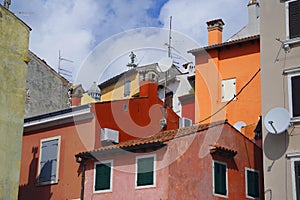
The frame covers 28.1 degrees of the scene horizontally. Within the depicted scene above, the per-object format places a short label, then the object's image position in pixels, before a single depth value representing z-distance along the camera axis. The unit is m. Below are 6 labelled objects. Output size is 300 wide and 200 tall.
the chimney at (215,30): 35.41
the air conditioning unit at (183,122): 28.34
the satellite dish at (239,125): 30.18
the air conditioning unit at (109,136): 25.34
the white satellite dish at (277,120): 19.28
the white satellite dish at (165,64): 28.72
